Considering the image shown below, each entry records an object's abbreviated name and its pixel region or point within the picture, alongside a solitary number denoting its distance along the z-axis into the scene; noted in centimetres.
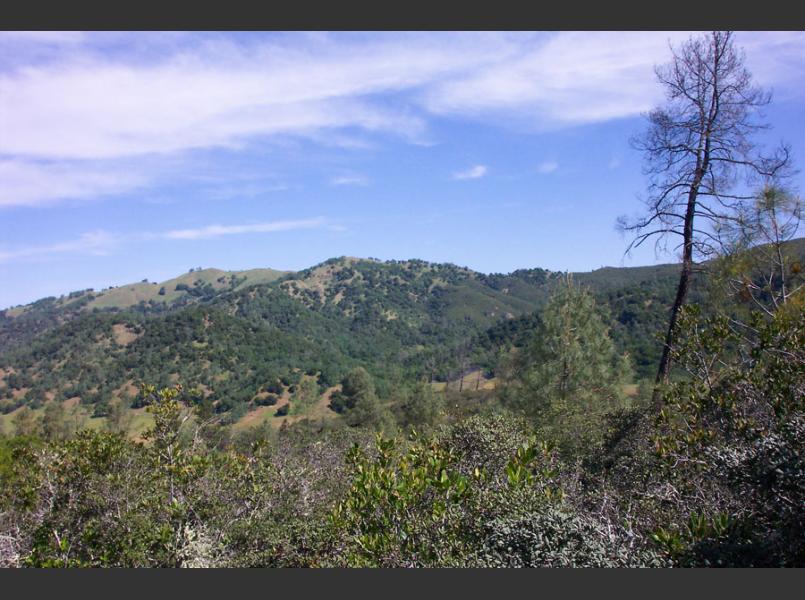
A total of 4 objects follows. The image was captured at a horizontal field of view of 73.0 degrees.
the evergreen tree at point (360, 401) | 4528
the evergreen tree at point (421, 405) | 4295
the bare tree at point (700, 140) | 977
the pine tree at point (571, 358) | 1719
